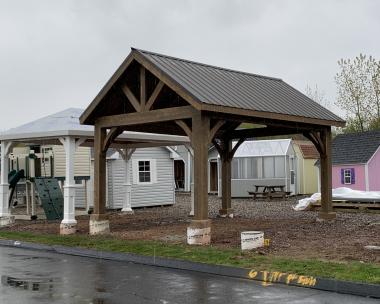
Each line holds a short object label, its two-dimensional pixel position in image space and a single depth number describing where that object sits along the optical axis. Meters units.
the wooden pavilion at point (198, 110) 12.55
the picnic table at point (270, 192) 30.45
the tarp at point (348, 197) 21.88
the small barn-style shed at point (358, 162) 28.00
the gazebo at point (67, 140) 16.39
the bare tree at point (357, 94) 37.72
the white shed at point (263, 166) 33.12
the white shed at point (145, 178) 24.88
